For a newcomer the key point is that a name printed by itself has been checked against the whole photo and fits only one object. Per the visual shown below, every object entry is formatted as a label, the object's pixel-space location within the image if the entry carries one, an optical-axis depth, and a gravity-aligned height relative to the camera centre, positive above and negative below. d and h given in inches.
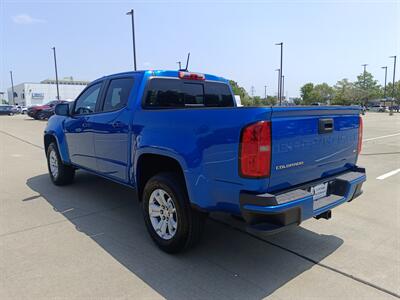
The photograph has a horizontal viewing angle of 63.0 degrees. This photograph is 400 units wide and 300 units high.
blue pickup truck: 104.0 -18.4
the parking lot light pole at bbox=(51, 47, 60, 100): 1739.7 +262.0
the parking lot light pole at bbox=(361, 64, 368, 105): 2873.0 +62.2
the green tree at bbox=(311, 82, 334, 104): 2876.0 +123.0
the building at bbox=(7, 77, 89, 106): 3340.6 +166.3
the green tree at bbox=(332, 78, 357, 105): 2813.0 +108.2
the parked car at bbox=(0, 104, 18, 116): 1610.5 -8.1
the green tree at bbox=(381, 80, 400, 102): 3029.0 +116.4
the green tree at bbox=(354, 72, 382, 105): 2908.2 +158.2
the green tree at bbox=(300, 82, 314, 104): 2926.9 +128.2
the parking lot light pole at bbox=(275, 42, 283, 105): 1055.0 +96.9
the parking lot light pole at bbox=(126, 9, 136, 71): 816.3 +181.9
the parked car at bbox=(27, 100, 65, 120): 1114.1 -10.9
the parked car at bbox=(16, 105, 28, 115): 1975.9 -11.9
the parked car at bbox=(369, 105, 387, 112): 2429.8 -42.4
